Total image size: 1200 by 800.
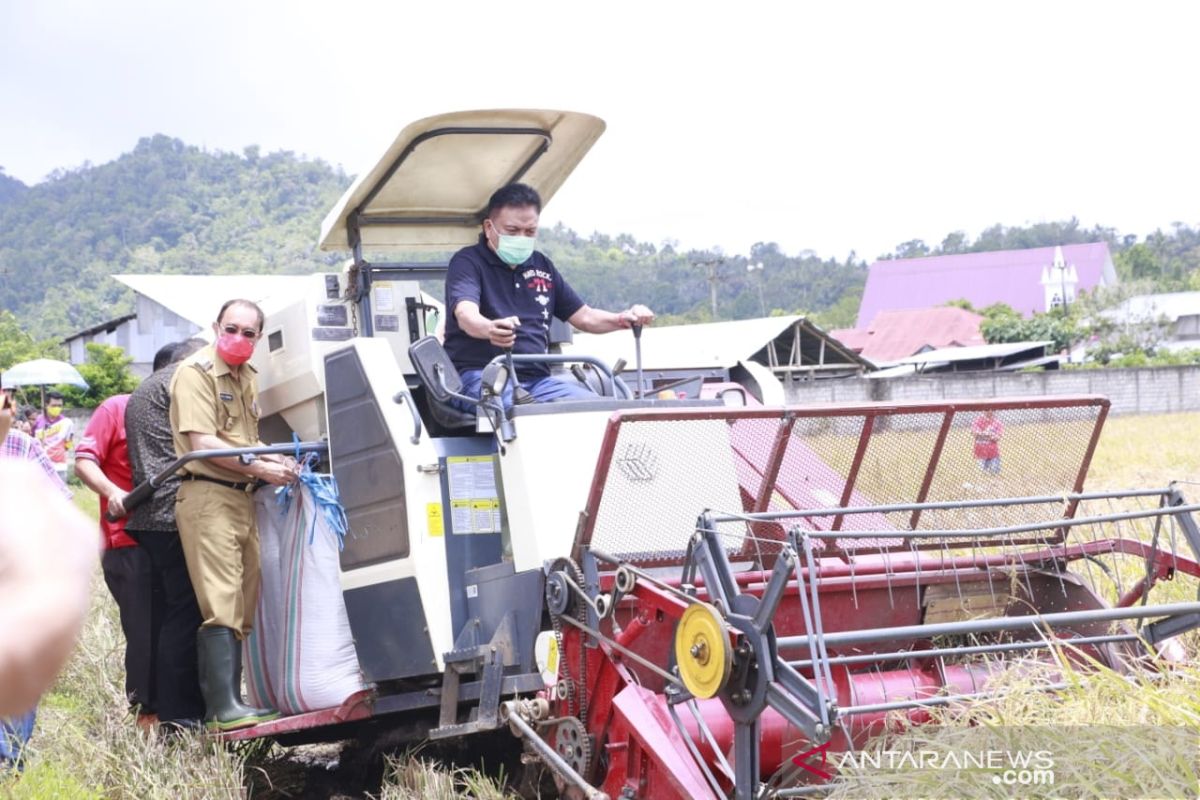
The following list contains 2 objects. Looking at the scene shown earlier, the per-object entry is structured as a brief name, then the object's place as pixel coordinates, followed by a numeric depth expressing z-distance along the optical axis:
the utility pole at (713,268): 63.03
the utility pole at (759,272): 108.68
